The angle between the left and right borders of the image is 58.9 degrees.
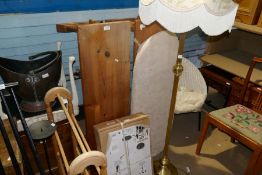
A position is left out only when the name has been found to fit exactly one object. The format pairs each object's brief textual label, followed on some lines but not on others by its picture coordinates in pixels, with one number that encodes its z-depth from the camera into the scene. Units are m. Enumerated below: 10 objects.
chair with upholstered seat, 1.89
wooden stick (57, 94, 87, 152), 1.08
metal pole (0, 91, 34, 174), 1.10
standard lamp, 1.12
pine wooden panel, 1.74
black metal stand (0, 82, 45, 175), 1.09
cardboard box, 1.69
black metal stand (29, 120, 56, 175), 1.24
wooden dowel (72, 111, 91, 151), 1.18
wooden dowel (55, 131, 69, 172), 1.29
